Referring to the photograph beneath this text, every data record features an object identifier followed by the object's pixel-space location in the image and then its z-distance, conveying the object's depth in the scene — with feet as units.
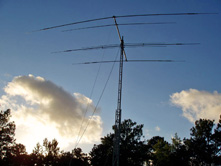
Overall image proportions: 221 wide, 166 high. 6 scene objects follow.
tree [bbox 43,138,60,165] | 153.79
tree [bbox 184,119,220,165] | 105.40
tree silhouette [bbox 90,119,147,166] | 124.04
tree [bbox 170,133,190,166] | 111.14
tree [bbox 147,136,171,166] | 117.84
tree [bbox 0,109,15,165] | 109.40
